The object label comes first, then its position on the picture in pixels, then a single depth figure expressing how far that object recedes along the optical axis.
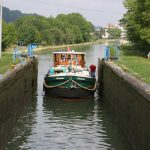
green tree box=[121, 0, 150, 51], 44.19
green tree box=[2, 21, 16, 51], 81.10
